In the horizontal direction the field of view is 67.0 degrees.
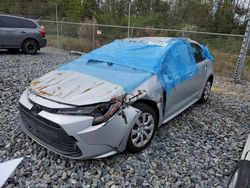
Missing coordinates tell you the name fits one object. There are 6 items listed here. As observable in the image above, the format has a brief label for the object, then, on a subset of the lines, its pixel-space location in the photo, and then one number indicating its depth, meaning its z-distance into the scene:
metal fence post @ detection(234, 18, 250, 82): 6.30
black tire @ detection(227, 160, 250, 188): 1.66
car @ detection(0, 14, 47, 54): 7.84
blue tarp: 2.59
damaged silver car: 2.07
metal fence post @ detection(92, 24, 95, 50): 10.07
